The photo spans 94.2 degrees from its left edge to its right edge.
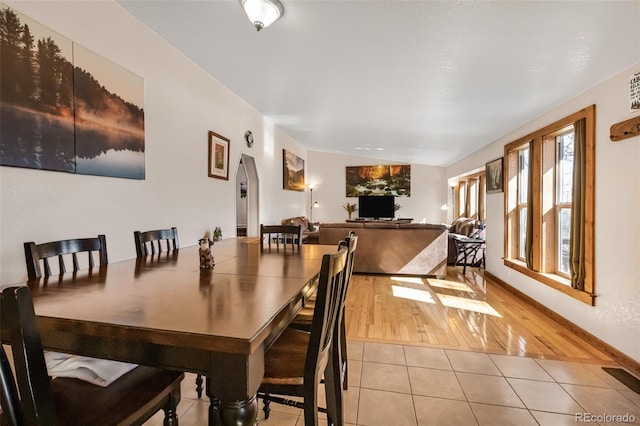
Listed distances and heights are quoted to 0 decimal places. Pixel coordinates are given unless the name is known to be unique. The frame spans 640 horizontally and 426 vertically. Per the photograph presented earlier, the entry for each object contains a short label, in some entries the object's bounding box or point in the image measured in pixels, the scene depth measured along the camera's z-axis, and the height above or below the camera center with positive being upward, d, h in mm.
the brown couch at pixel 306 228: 5420 -408
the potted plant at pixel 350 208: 7957 +17
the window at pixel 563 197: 3127 +124
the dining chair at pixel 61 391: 687 -617
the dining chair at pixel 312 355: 1014 -606
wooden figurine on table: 1574 -246
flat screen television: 7723 +42
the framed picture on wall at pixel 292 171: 5859 +797
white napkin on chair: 1066 -590
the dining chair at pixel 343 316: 1379 -618
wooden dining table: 780 -319
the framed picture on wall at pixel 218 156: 3348 +622
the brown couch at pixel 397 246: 4742 -607
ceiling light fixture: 1873 +1285
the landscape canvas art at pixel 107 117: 1906 +646
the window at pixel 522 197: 3984 +147
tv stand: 7387 -271
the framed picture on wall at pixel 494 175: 4430 +524
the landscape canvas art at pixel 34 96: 1525 +631
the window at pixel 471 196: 6254 +284
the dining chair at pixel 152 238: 1932 -202
